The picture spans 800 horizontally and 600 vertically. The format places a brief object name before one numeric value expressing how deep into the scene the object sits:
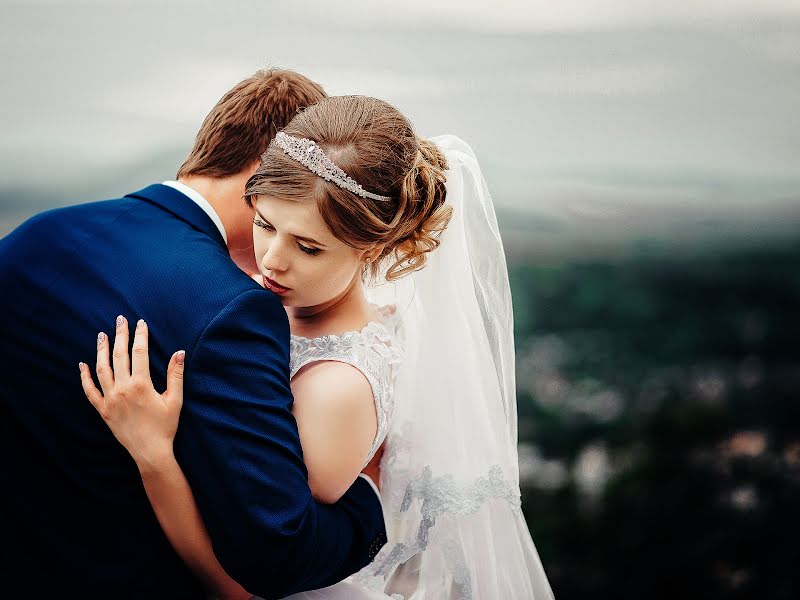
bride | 1.50
